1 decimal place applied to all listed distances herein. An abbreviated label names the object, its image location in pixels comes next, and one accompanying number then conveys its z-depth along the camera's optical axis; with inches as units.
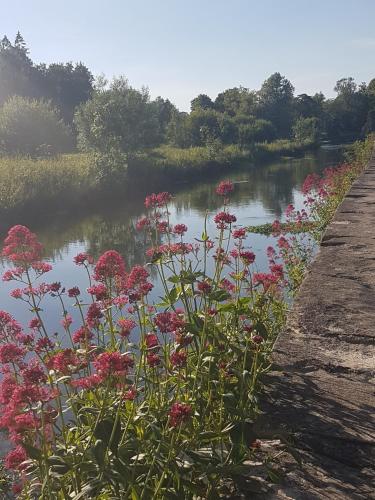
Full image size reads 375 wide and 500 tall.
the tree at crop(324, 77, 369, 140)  3063.5
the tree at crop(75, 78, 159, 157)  1072.8
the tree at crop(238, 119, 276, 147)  2021.0
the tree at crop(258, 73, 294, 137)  2884.1
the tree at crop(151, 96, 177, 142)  2534.9
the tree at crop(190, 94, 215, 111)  3008.1
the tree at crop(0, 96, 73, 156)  1148.9
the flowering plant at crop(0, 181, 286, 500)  54.3
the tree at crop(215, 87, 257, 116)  2741.1
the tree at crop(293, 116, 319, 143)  2130.9
